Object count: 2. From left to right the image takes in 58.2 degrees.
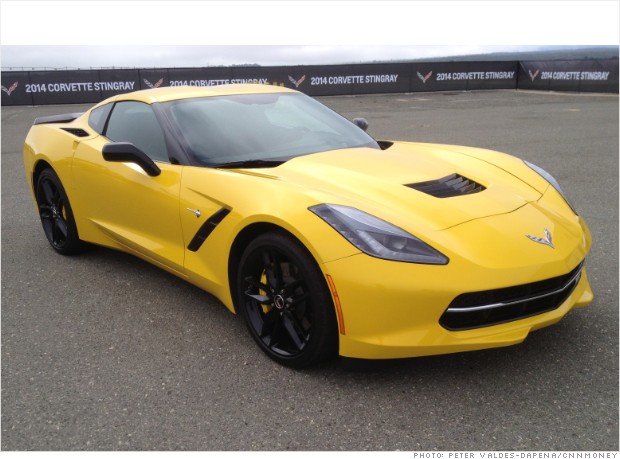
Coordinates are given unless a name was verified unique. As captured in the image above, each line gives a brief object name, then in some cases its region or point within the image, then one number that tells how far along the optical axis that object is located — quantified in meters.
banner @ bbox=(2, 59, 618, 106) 21.28
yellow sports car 2.33
